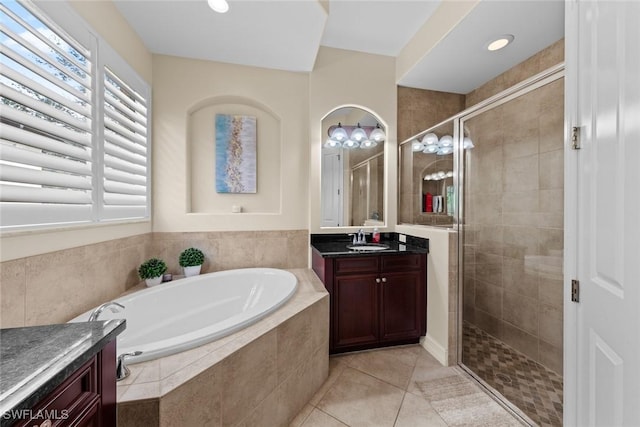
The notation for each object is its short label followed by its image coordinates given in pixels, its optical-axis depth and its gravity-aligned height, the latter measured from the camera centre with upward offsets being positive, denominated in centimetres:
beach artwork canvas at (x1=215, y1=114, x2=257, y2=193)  258 +58
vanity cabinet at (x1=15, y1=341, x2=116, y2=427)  52 -42
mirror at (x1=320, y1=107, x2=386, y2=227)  269 +45
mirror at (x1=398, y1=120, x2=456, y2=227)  229 +34
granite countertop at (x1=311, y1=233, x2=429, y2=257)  216 -31
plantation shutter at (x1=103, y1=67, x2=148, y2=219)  180 +47
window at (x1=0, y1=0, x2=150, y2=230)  114 +47
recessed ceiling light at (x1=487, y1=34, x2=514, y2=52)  202 +136
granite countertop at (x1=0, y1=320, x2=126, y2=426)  46 -31
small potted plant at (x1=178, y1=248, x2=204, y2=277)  232 -44
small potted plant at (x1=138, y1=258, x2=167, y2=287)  210 -48
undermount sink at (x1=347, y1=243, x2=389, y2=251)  232 -32
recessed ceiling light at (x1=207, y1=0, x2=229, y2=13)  175 +140
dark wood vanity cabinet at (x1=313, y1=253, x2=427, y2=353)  209 -71
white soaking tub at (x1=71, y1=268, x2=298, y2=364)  150 -68
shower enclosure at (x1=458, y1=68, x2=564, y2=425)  179 -24
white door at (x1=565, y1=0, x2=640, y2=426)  71 +0
